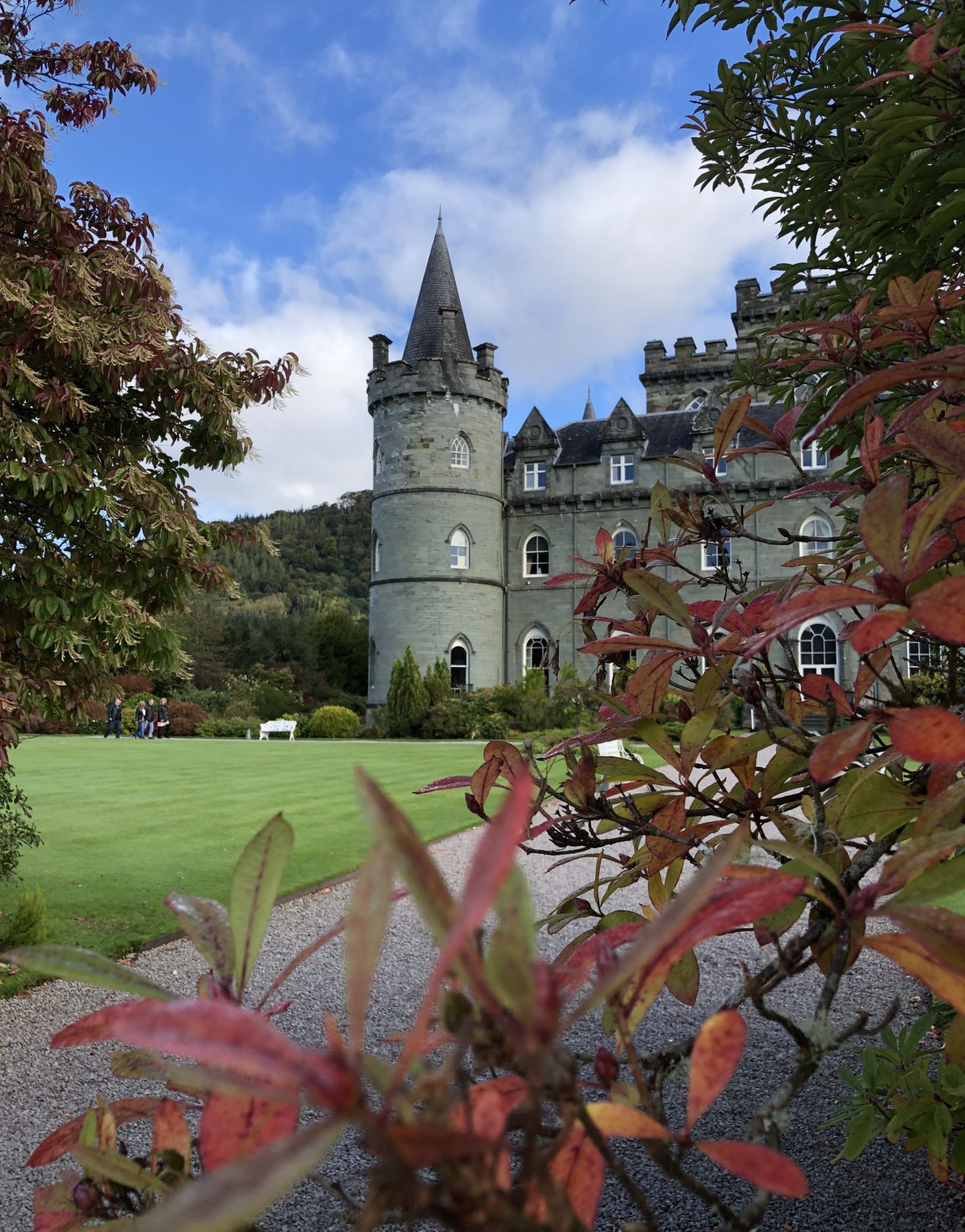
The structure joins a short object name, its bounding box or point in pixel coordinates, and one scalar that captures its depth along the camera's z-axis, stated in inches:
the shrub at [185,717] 1064.2
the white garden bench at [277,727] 1010.1
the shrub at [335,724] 1045.2
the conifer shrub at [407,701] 956.0
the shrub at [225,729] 1045.8
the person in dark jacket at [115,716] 976.3
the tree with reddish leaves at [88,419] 155.8
